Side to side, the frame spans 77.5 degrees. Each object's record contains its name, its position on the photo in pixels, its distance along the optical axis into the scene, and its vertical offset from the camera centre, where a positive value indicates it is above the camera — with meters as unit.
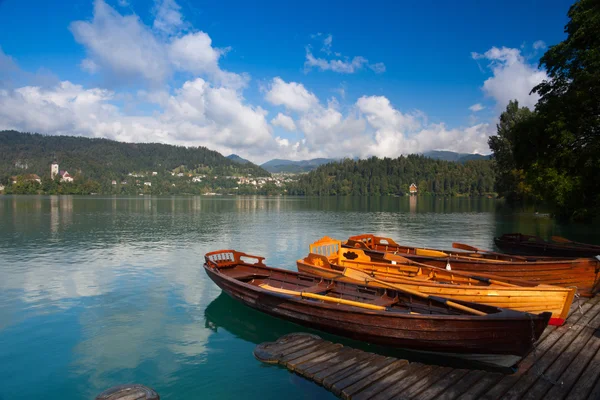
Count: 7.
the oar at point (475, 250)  16.05 -2.73
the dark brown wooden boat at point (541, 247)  18.69 -2.88
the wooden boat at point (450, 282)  10.14 -2.94
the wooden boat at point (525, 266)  13.79 -2.90
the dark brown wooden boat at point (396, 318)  8.38 -3.29
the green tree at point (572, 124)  21.11 +4.16
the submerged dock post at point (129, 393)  8.12 -4.46
